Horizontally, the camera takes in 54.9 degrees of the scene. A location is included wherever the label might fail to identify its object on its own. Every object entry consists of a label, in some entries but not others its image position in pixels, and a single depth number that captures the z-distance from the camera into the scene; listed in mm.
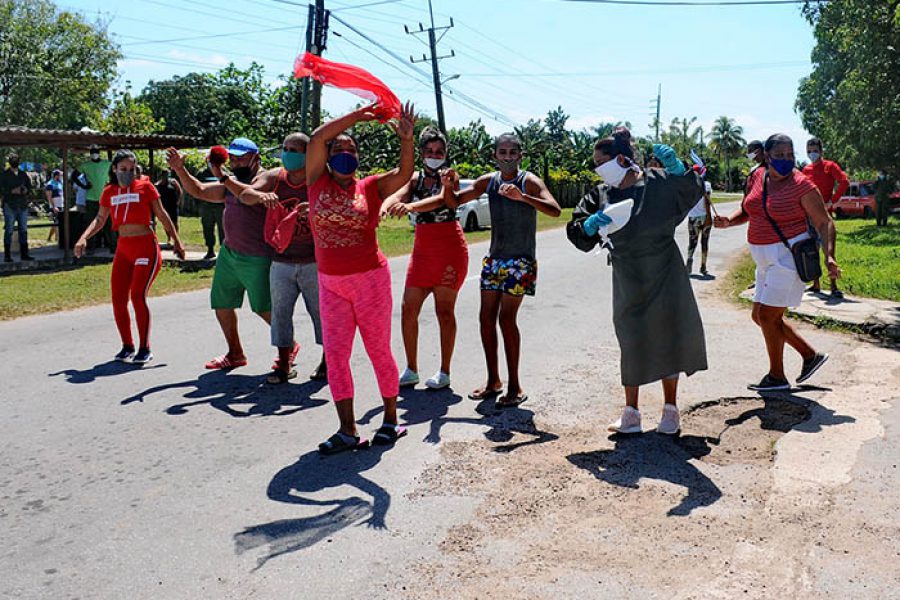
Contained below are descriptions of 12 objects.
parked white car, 25094
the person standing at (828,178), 10642
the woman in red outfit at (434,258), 6180
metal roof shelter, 15203
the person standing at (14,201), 14805
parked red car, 36906
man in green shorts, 6691
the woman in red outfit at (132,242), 7383
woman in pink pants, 4906
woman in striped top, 6113
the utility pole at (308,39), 24000
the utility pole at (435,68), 33312
